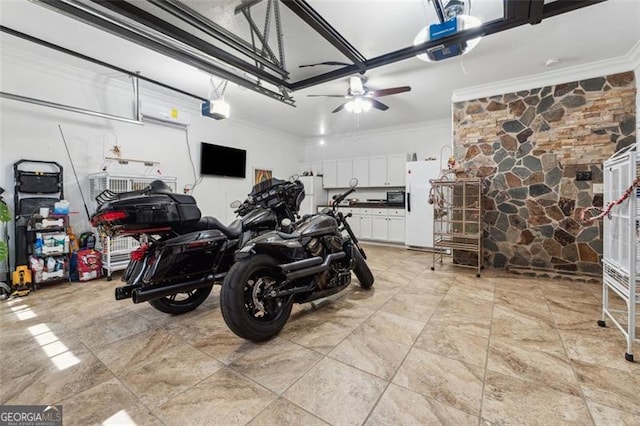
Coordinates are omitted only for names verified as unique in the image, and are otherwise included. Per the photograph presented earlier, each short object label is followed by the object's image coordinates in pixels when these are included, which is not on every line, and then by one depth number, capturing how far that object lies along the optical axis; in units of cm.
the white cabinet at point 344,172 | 679
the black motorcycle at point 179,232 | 177
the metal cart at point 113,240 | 342
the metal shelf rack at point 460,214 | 372
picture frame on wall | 616
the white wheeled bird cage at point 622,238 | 160
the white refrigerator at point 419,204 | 527
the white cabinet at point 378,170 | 628
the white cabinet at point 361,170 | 654
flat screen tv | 504
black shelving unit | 302
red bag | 334
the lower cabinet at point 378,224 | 587
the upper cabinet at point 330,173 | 701
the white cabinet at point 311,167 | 730
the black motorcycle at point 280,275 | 168
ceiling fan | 350
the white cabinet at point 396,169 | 604
